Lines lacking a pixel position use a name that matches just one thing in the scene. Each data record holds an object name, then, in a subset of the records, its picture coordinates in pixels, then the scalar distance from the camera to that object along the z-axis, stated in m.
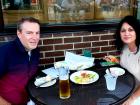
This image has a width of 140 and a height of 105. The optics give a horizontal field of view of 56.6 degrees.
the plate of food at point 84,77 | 0.94
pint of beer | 0.84
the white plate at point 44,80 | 0.93
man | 0.95
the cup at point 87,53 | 1.14
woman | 1.01
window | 1.15
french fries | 1.11
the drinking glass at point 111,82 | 0.87
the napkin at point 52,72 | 1.00
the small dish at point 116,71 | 0.99
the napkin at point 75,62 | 1.05
